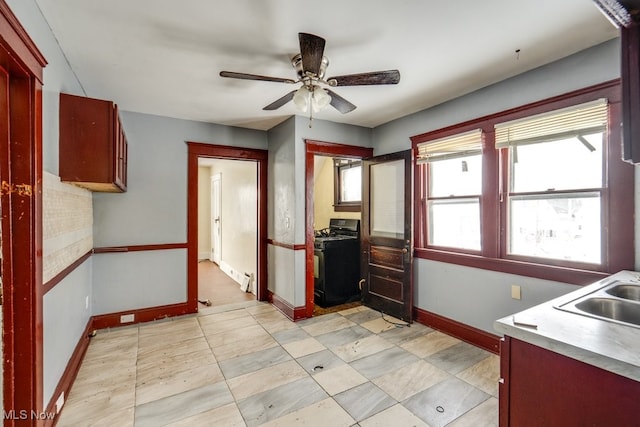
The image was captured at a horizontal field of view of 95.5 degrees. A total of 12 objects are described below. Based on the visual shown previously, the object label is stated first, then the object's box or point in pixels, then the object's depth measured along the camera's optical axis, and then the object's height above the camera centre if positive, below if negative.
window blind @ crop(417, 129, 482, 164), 2.85 +0.70
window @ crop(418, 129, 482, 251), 2.93 +0.26
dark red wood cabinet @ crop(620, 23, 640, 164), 0.91 +0.39
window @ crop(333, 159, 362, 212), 4.80 +0.49
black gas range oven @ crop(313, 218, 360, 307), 4.02 -0.79
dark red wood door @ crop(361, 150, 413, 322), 3.41 -0.28
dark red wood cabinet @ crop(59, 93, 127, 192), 2.01 +0.53
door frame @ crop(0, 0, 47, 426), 1.44 -0.12
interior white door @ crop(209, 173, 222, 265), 6.60 -0.11
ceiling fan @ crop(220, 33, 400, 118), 1.89 +0.94
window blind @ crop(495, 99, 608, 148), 2.07 +0.69
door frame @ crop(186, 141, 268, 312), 3.67 +0.37
